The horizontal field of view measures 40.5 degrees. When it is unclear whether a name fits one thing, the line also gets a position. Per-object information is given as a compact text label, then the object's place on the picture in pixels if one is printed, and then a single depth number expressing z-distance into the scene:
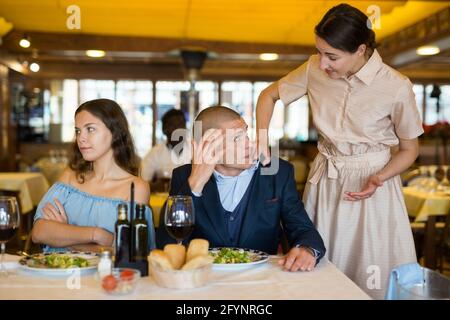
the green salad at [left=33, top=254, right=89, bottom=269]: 1.87
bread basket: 1.62
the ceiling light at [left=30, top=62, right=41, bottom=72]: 8.42
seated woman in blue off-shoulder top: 2.38
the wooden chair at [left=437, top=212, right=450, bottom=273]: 4.70
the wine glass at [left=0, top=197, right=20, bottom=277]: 1.84
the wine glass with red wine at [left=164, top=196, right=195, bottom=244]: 1.89
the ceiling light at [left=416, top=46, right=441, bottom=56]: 7.85
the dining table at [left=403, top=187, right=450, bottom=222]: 4.95
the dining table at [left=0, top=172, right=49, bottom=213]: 6.77
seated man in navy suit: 2.30
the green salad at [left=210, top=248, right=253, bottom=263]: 1.94
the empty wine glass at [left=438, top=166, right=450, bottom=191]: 5.57
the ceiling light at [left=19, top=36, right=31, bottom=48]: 7.55
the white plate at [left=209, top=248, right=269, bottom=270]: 1.88
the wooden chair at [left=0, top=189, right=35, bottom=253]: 4.66
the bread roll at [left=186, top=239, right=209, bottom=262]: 1.72
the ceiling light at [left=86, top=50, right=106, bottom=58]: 9.13
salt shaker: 1.65
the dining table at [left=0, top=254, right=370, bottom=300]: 1.58
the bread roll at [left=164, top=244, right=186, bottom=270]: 1.72
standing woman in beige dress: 2.42
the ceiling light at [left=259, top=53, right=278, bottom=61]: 9.77
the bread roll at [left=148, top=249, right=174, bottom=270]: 1.64
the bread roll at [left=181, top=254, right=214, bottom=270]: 1.64
